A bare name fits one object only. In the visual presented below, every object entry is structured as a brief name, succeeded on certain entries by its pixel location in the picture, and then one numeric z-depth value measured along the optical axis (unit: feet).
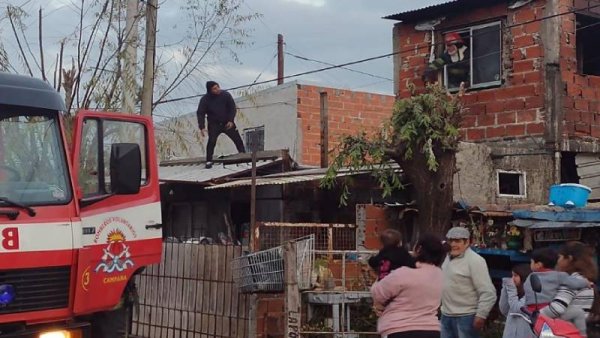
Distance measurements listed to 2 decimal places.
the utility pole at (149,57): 38.91
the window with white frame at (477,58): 46.96
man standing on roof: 50.08
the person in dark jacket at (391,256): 23.07
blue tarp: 31.91
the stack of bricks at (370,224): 38.74
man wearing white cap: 26.45
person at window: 48.57
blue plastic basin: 34.78
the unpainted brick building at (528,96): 44.06
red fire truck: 18.34
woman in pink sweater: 21.30
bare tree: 42.45
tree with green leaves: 36.35
